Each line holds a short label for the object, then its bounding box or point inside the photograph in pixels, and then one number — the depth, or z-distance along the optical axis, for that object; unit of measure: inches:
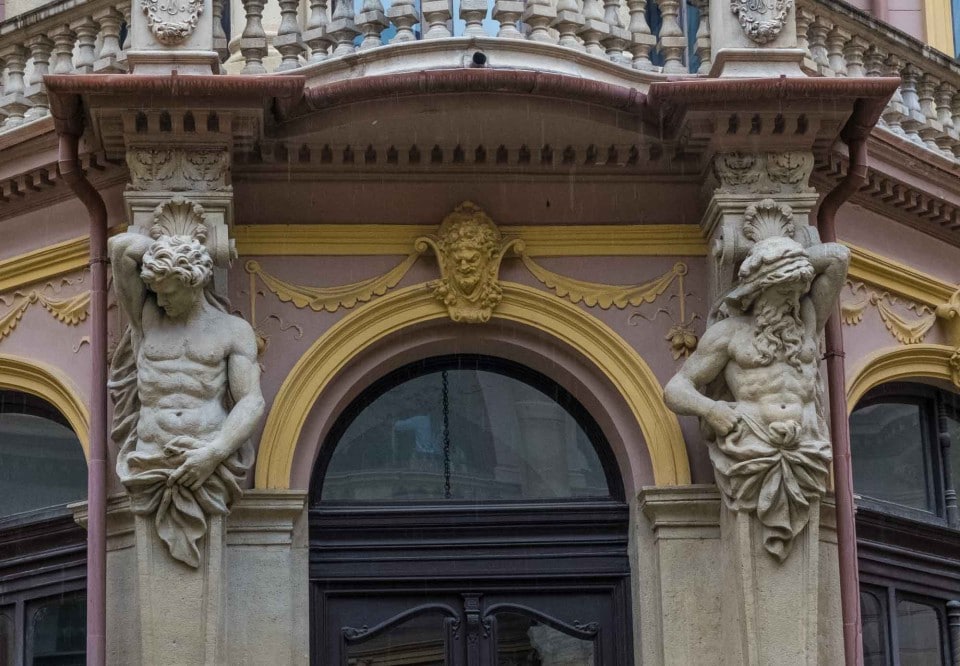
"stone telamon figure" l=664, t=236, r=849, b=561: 446.6
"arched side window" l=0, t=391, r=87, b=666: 489.7
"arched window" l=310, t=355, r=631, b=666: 474.6
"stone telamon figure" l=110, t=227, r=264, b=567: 439.2
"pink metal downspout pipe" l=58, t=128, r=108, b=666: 450.9
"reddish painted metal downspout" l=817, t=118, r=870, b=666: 460.4
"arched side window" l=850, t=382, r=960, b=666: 502.6
